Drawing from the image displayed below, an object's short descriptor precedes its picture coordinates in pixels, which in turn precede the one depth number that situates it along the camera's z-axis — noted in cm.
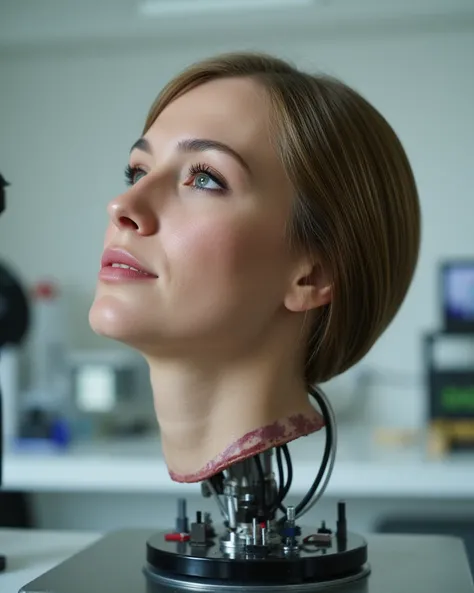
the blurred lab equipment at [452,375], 239
